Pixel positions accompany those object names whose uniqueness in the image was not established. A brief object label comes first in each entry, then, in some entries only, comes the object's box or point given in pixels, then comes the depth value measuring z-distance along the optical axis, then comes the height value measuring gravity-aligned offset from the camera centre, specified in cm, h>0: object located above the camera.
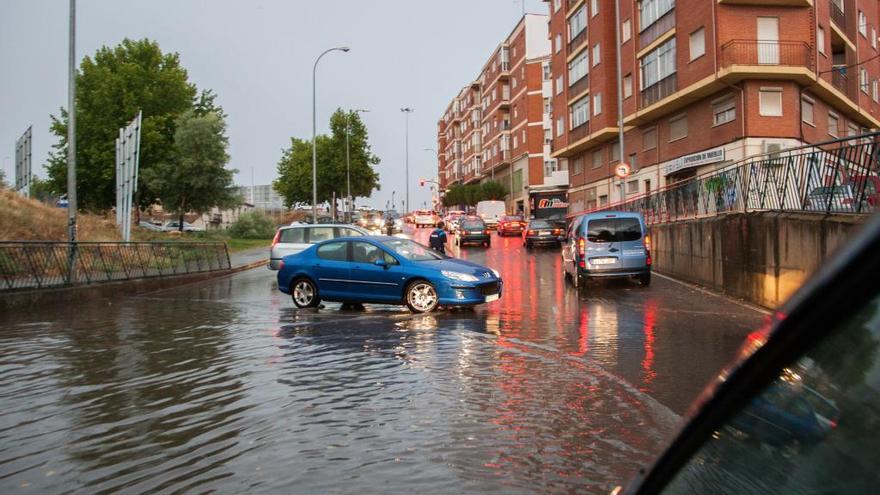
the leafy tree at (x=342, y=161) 7231 +854
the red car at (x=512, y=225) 4678 +99
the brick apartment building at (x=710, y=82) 2989 +743
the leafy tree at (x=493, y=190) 7769 +549
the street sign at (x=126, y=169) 2458 +286
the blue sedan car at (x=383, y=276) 1291 -62
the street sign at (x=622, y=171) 2888 +272
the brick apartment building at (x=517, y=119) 7019 +1375
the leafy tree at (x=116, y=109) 4725 +960
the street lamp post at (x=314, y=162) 4473 +536
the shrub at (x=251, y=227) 5241 +143
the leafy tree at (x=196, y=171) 3969 +436
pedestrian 2422 +9
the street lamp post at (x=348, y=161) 6701 +786
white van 5888 +244
